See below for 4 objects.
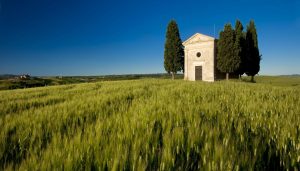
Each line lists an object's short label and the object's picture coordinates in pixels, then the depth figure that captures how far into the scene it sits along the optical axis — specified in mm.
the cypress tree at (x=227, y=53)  33938
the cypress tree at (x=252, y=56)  37406
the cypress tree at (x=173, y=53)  40594
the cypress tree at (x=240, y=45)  34281
